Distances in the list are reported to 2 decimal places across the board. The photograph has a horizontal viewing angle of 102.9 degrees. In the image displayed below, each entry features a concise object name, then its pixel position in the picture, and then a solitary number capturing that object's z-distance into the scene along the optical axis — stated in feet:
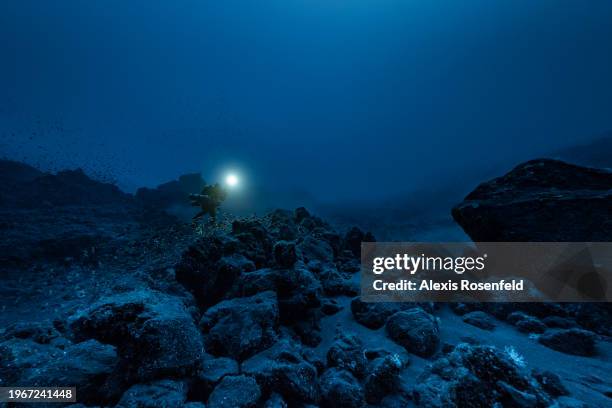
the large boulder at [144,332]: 9.69
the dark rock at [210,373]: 10.07
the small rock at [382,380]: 10.78
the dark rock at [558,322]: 17.42
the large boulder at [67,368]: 10.16
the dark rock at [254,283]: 17.67
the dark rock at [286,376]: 10.00
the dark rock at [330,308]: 21.09
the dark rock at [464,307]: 21.03
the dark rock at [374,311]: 18.11
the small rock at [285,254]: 19.34
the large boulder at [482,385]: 8.38
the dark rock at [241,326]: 12.78
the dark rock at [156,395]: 8.54
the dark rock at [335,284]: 24.77
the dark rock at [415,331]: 14.58
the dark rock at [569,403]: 9.28
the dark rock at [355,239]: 43.95
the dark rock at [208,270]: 19.89
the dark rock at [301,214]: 56.32
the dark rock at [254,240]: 25.18
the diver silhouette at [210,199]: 45.57
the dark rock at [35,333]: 15.31
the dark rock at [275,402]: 9.35
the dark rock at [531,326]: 17.11
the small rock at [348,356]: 12.47
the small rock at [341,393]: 10.13
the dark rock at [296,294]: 17.65
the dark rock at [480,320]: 18.29
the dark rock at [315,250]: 33.50
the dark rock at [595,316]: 16.66
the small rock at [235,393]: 8.95
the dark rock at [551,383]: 10.37
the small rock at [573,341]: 14.47
